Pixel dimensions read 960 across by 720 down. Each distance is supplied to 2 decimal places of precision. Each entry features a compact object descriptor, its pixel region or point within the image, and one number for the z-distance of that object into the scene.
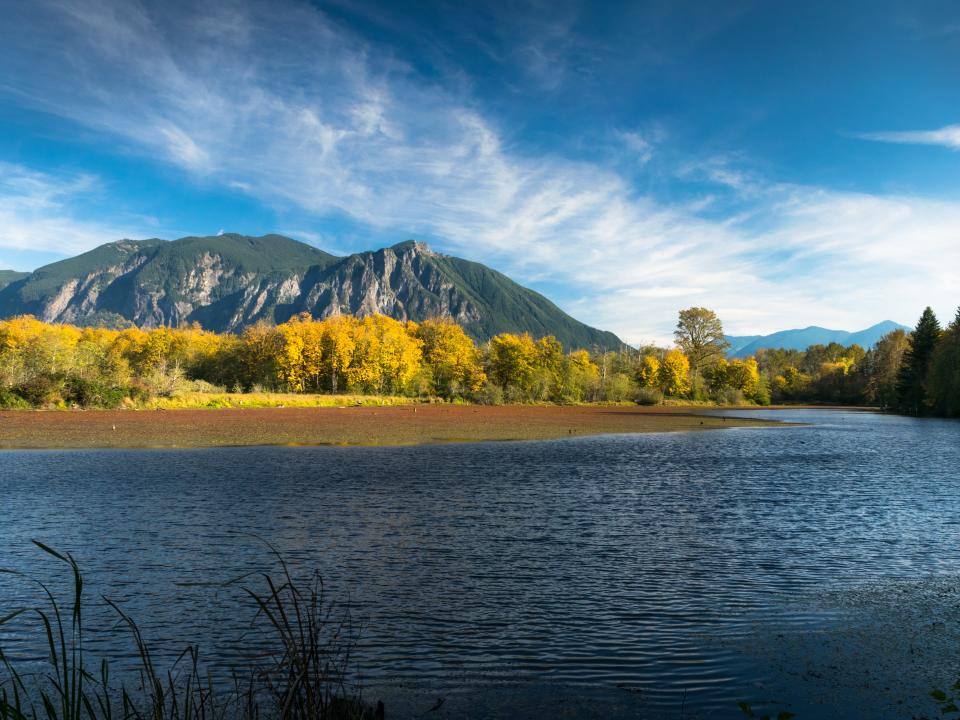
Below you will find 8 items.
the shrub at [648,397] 131.12
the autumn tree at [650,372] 134.25
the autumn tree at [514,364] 120.41
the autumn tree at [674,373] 133.12
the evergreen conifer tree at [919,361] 96.62
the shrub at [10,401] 66.81
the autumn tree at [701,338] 141.62
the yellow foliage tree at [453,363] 118.75
